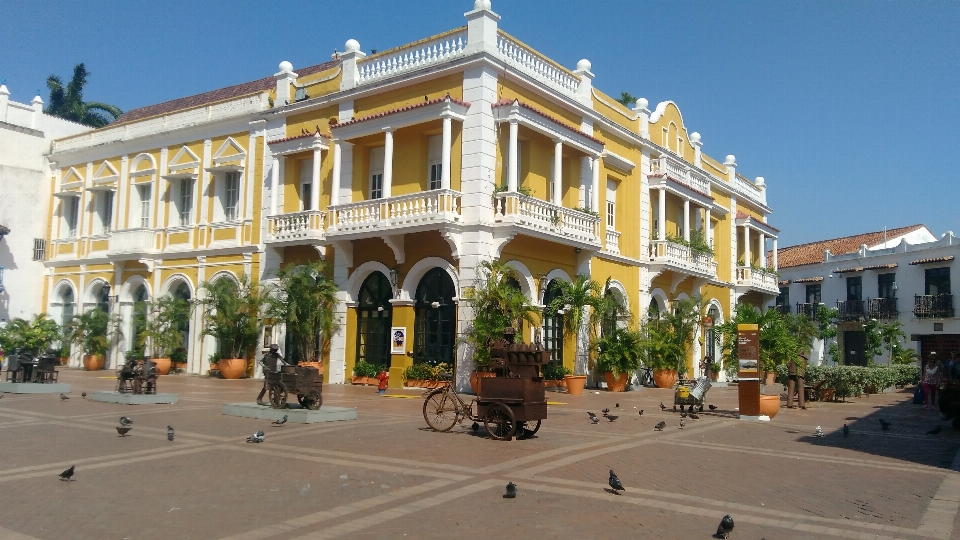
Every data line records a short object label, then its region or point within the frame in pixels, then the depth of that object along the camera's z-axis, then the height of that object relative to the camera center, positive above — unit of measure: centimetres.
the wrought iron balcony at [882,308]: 4131 +261
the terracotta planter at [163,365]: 2663 -69
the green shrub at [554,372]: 2248 -58
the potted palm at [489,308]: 1923 +105
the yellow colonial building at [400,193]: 2028 +494
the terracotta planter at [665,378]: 2598 -80
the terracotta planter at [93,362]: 2914 -69
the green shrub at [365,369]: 2198 -59
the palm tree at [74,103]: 4447 +1366
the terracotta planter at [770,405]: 1555 -98
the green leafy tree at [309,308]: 2259 +113
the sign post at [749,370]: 1511 -29
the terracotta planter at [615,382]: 2314 -86
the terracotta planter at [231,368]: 2486 -70
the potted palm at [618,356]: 2280 -9
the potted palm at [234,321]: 2472 +77
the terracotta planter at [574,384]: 2130 -86
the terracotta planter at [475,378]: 1906 -68
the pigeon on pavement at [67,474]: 776 -129
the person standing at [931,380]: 2059 -58
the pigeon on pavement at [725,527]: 613 -134
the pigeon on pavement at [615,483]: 761 -126
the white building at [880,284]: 3962 +401
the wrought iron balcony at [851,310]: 4294 +257
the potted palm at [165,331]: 2686 +46
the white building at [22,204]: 3155 +557
